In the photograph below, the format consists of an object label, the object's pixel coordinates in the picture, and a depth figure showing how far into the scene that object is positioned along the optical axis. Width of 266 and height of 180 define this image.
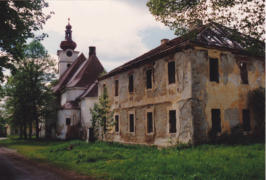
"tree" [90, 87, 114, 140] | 20.42
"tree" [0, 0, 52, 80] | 10.48
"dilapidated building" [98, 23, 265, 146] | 14.66
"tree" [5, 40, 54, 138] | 31.80
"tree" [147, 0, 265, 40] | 8.69
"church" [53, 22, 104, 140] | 30.22
